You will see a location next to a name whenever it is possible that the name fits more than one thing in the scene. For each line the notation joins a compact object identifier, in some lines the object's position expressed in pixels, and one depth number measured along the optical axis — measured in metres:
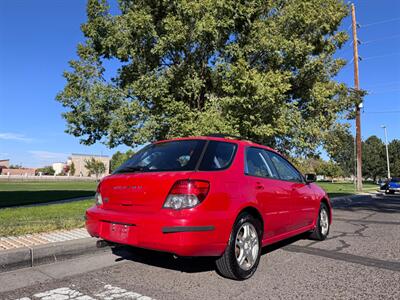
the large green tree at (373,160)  79.81
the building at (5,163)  140.69
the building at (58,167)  152.38
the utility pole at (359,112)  26.14
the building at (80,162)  136.12
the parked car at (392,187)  30.14
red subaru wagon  3.83
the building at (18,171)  121.40
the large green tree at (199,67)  10.85
